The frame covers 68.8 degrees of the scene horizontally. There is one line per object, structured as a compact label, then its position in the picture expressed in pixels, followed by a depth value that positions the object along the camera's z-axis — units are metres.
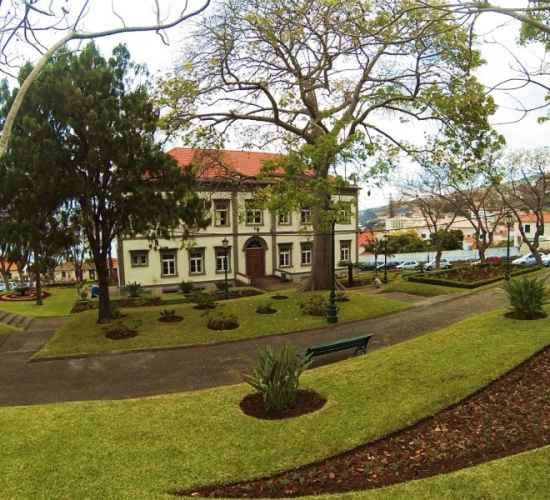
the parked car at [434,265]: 42.84
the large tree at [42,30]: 5.30
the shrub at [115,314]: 18.56
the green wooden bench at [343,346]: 10.73
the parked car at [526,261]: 36.89
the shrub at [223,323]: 16.36
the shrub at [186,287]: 29.27
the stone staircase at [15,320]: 20.76
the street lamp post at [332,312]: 16.80
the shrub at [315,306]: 18.03
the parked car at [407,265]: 46.39
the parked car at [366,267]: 47.17
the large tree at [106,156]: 14.63
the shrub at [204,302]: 20.62
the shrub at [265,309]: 18.69
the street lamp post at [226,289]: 23.97
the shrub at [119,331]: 15.55
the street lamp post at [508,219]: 24.19
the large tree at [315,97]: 14.89
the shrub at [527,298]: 12.02
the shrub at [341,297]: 20.74
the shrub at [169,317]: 18.25
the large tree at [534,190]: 30.89
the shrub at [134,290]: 28.31
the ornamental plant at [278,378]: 7.01
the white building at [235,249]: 30.42
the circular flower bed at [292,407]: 6.97
